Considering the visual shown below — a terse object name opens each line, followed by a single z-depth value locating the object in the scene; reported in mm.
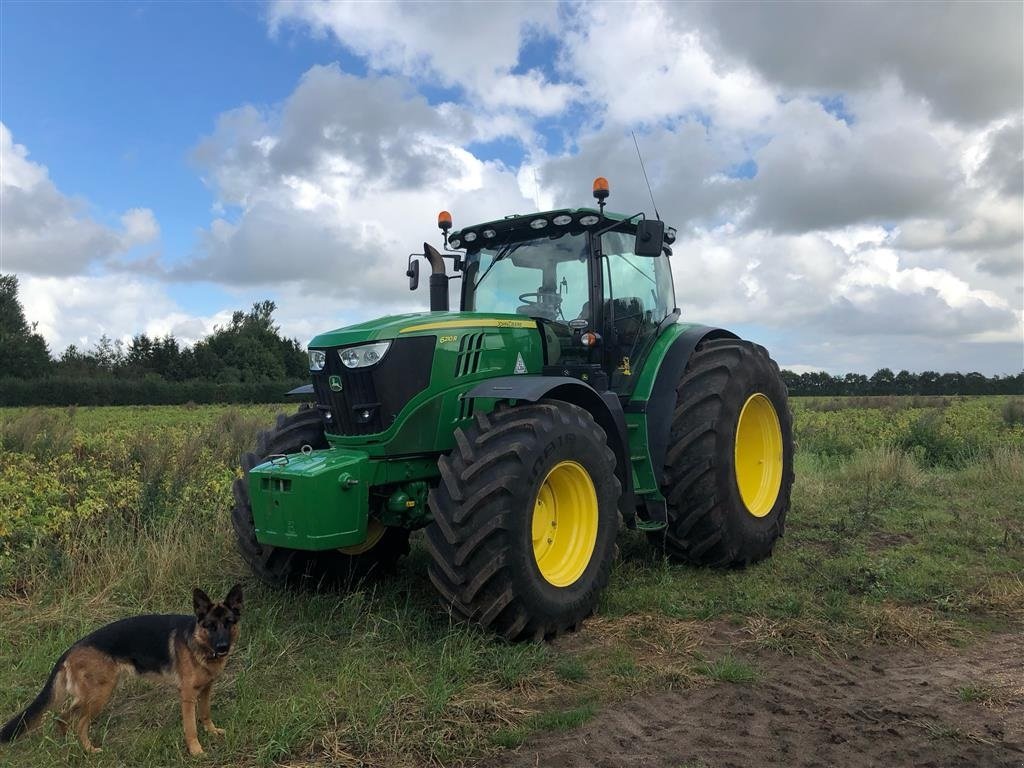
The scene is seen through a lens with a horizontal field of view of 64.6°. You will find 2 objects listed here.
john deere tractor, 4262
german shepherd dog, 3373
